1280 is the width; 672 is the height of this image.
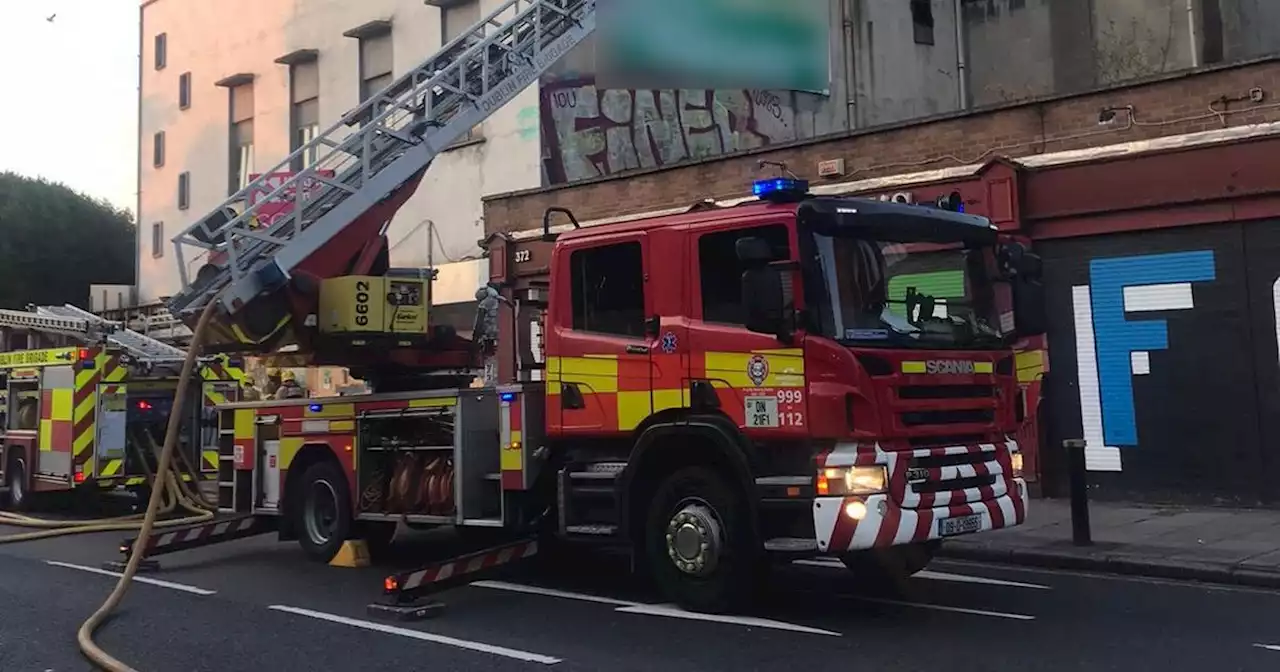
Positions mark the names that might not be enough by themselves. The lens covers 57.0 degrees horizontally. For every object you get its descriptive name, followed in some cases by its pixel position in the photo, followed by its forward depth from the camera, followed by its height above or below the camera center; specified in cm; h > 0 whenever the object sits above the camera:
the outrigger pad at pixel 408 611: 830 -116
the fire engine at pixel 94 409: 1526 +63
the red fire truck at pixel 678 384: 750 +39
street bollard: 1101 -65
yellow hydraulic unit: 1054 +128
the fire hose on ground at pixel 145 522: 769 -76
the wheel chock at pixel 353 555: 1102 -100
